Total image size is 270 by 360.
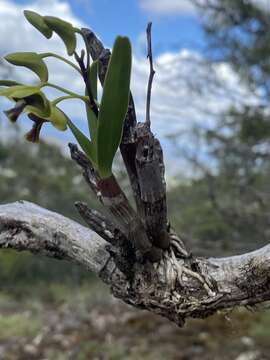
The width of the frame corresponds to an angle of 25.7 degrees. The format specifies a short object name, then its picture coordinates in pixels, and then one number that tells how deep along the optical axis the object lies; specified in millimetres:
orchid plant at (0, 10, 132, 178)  415
